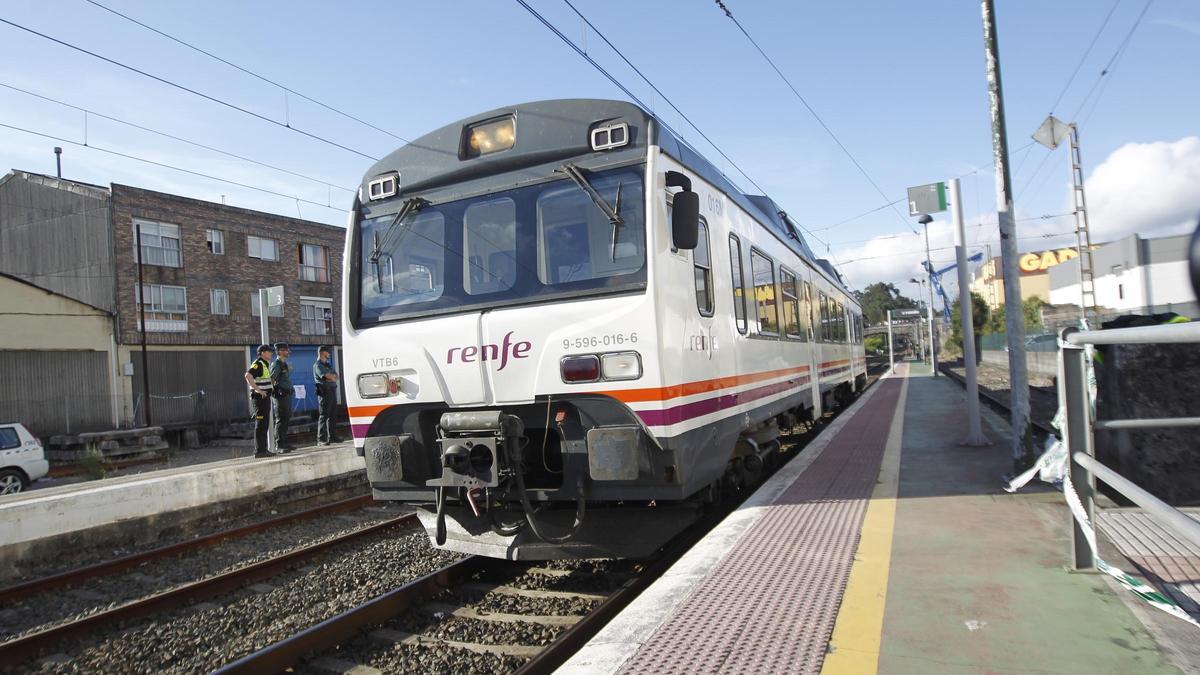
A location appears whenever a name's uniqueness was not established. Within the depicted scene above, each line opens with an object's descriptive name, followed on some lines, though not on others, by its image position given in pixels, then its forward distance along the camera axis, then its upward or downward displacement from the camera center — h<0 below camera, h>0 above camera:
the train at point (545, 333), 4.46 +0.18
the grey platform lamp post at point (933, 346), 27.14 -0.38
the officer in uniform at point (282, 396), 11.25 -0.31
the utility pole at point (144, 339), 25.52 +1.62
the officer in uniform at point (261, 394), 11.02 -0.25
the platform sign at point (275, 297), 13.59 +1.53
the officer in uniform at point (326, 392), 12.08 -0.34
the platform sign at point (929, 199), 10.44 +2.04
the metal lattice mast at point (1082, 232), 20.64 +2.73
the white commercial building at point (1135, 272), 30.27 +2.58
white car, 12.73 -1.23
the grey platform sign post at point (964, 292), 8.89 +0.54
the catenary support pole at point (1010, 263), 6.39 +0.65
